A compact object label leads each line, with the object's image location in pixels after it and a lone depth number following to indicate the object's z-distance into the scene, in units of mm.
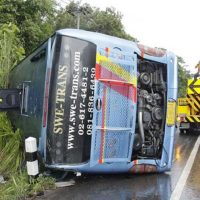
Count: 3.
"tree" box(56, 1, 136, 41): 35781
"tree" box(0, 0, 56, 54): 15344
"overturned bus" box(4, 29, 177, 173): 6031
